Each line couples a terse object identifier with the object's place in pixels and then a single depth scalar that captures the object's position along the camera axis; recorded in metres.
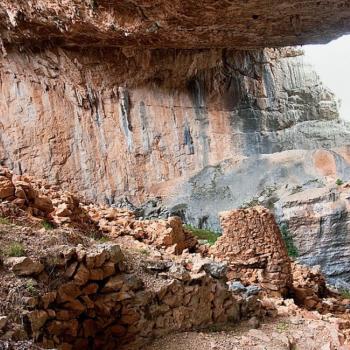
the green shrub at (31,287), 4.86
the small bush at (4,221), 6.41
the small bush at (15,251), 5.40
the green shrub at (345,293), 13.12
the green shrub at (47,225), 7.04
